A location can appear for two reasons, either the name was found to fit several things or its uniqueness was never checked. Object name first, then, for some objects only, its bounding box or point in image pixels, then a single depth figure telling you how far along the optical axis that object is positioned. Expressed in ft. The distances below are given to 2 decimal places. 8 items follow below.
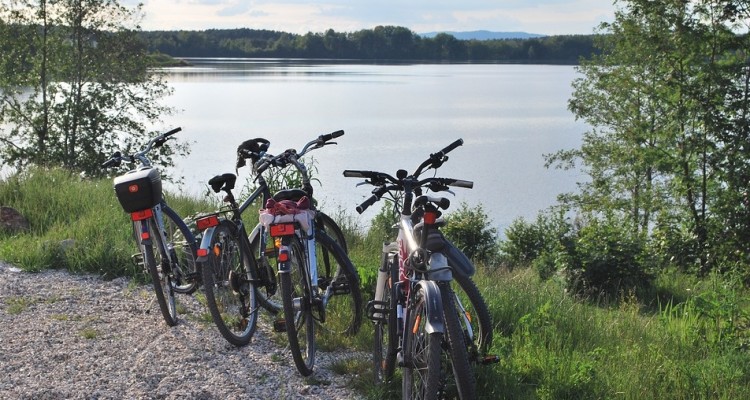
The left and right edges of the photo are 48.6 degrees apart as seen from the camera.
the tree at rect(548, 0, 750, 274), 56.49
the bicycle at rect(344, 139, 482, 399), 11.04
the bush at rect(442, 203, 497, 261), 56.74
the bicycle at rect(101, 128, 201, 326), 16.97
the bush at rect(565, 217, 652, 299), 33.96
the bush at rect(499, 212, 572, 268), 54.85
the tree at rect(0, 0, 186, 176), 73.67
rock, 27.09
